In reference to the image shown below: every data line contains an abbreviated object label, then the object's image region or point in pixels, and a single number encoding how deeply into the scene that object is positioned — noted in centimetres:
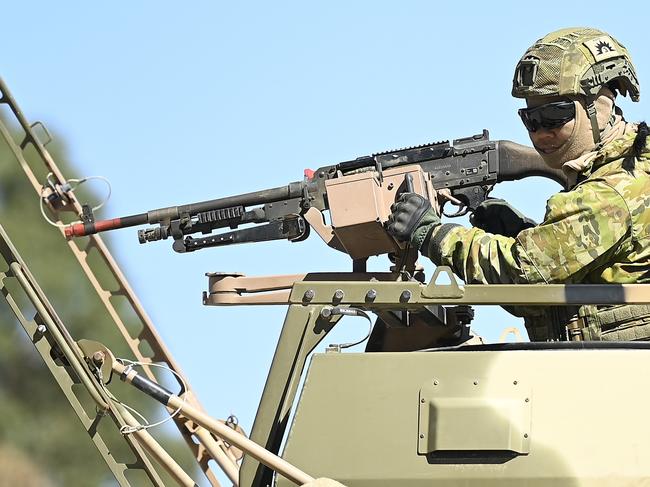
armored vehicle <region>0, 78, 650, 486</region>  944
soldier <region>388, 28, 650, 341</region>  1041
